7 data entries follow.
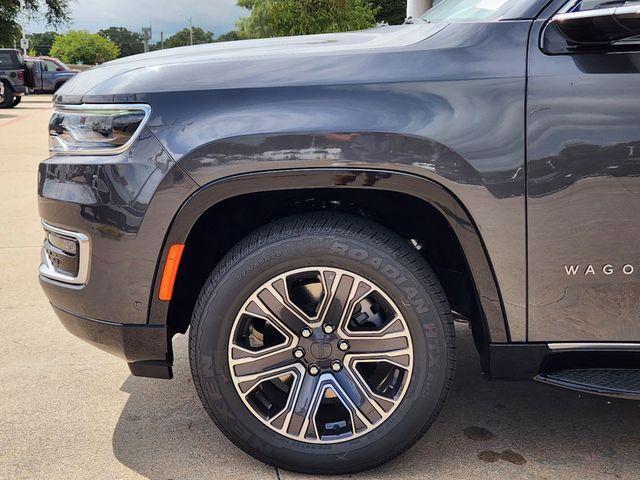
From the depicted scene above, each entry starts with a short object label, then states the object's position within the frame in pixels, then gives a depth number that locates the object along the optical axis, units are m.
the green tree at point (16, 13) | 33.66
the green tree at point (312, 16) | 32.19
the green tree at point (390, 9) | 49.19
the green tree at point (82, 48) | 71.62
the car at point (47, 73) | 29.72
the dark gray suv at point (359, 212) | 2.33
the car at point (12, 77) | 23.12
